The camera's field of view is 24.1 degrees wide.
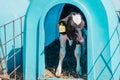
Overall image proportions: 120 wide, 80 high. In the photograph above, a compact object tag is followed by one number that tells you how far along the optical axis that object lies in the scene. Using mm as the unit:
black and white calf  3482
